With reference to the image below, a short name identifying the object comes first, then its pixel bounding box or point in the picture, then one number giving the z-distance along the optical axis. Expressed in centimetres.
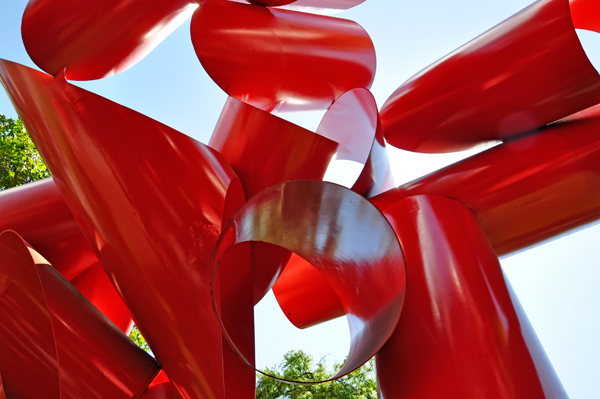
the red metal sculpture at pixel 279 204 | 141
